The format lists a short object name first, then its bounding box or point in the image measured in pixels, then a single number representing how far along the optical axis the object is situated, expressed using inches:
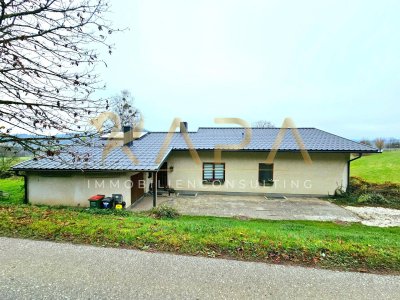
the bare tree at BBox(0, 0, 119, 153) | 157.0
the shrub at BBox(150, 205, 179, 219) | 316.8
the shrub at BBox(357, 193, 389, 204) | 425.7
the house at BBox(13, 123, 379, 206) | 426.3
